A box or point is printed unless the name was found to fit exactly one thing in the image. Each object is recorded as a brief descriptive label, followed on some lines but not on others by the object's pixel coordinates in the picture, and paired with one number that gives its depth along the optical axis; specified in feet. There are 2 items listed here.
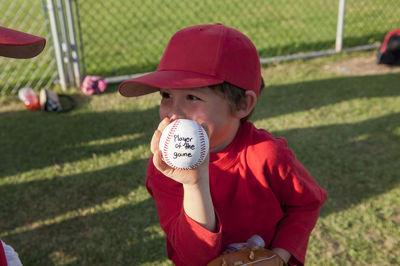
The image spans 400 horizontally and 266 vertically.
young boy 4.91
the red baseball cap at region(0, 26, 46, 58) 4.24
